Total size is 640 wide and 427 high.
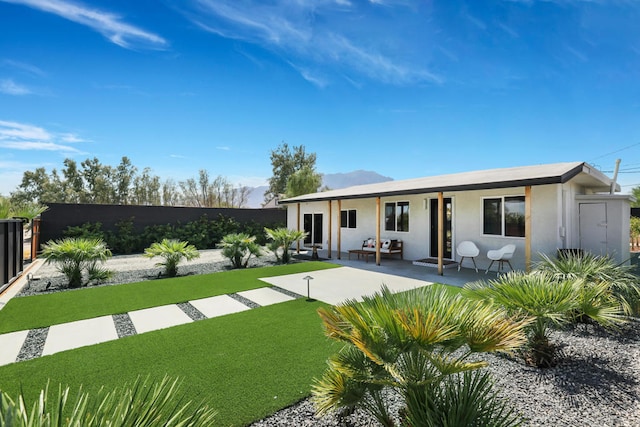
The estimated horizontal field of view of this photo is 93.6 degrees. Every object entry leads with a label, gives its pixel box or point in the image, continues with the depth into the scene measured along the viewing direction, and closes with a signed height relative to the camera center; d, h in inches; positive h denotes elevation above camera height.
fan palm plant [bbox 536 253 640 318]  179.1 -36.6
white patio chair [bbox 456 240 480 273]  379.2 -38.5
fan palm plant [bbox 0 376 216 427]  45.8 -34.0
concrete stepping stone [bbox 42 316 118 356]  168.4 -71.2
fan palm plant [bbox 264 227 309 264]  474.9 -32.6
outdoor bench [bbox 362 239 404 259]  467.8 -44.1
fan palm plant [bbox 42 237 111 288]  302.4 -38.3
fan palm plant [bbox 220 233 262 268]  431.8 -42.8
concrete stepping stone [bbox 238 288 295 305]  257.9 -69.8
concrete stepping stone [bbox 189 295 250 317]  229.3 -70.4
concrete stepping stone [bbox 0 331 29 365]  153.3 -71.3
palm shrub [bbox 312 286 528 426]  71.6 -31.0
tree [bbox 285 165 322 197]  1312.7 +157.6
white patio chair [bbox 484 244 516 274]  340.8 -38.1
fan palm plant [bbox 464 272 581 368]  132.9 -37.0
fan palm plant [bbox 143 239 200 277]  371.9 -43.5
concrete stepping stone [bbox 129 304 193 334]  199.0 -70.9
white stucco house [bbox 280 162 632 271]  326.3 +8.9
